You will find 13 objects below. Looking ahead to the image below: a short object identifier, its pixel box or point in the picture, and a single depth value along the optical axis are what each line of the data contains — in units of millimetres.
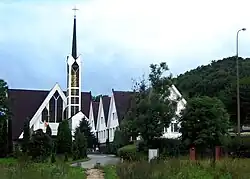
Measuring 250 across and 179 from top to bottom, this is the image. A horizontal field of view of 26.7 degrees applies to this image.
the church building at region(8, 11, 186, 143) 78562
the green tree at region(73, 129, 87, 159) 55588
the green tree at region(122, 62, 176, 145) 45062
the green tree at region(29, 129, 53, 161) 50688
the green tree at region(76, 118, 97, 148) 75375
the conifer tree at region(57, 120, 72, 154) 59869
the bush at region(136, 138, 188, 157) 44656
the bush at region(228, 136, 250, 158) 41384
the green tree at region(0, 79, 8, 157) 62594
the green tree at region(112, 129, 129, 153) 60688
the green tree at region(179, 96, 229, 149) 42500
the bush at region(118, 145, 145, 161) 44656
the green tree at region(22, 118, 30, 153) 51744
